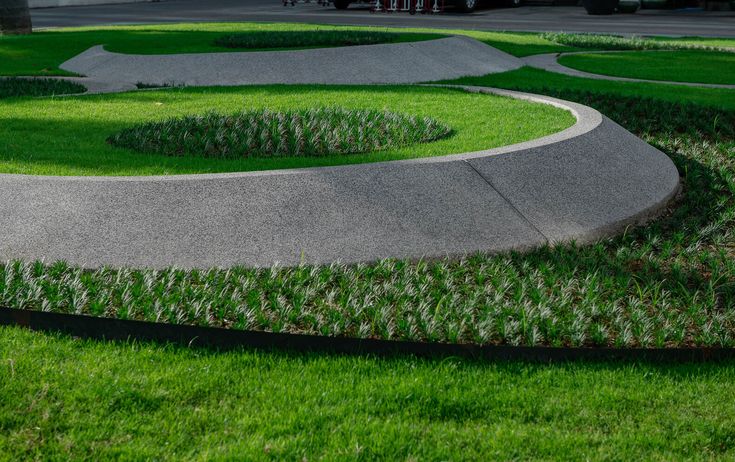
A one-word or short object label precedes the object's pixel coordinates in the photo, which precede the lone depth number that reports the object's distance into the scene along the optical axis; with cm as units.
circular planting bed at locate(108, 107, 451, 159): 823
